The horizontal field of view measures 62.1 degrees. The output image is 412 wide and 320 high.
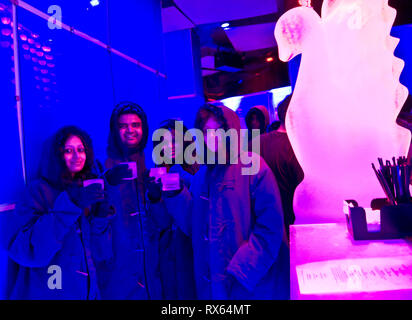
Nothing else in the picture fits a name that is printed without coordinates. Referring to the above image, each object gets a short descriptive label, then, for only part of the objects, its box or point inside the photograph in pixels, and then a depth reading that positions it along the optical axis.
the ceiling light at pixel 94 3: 2.12
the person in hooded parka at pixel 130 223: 1.69
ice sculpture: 1.57
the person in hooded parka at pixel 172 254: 1.84
